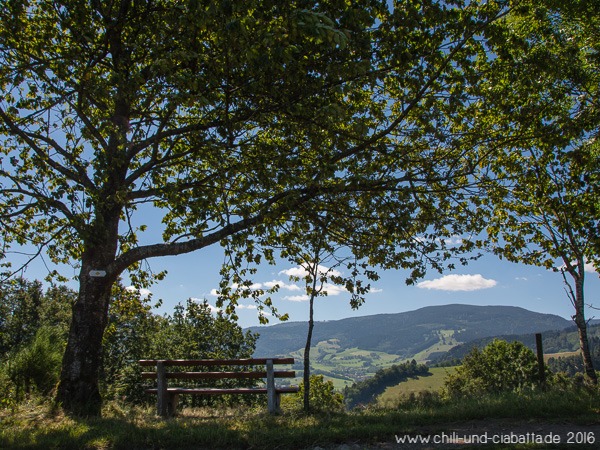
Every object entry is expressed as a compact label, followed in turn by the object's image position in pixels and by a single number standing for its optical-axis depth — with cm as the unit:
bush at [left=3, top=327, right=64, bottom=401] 1162
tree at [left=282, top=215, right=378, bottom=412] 1129
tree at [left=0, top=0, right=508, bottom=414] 747
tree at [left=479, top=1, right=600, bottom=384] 938
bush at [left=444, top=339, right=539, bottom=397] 6981
